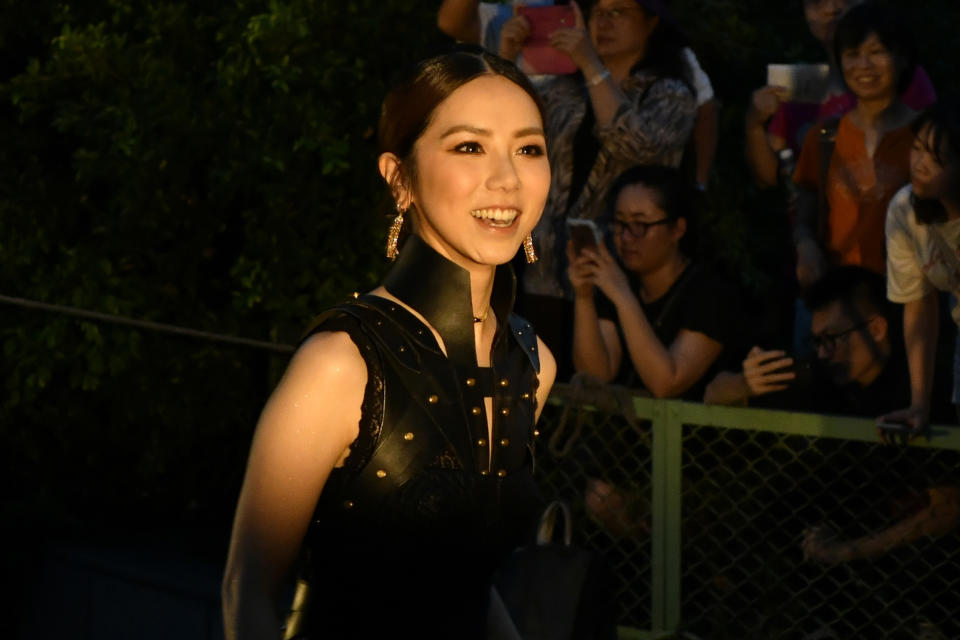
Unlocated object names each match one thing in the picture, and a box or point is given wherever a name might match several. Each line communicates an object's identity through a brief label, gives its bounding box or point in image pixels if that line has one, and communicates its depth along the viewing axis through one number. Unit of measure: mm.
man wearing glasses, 4879
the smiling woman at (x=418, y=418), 2438
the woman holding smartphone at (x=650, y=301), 5000
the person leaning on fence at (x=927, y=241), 4605
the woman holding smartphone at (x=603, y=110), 5426
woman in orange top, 5074
